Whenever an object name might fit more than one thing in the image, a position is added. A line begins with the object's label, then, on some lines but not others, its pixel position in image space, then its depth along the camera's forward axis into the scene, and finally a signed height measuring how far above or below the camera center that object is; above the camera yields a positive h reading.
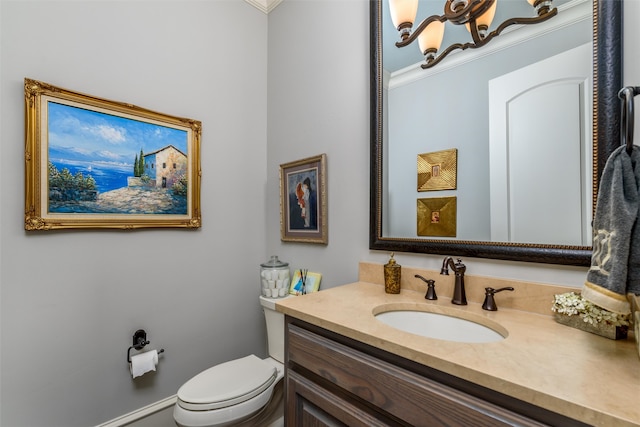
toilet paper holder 1.48 -0.66
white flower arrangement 0.72 -0.27
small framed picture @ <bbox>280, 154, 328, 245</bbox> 1.65 +0.08
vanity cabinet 0.58 -0.44
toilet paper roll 1.42 -0.75
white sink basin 0.93 -0.40
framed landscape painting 1.24 +0.25
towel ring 0.66 +0.23
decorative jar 1.73 -0.39
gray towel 0.61 -0.06
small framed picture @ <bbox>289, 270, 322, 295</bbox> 1.68 -0.41
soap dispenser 1.22 -0.28
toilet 1.14 -0.77
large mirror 0.87 +0.27
